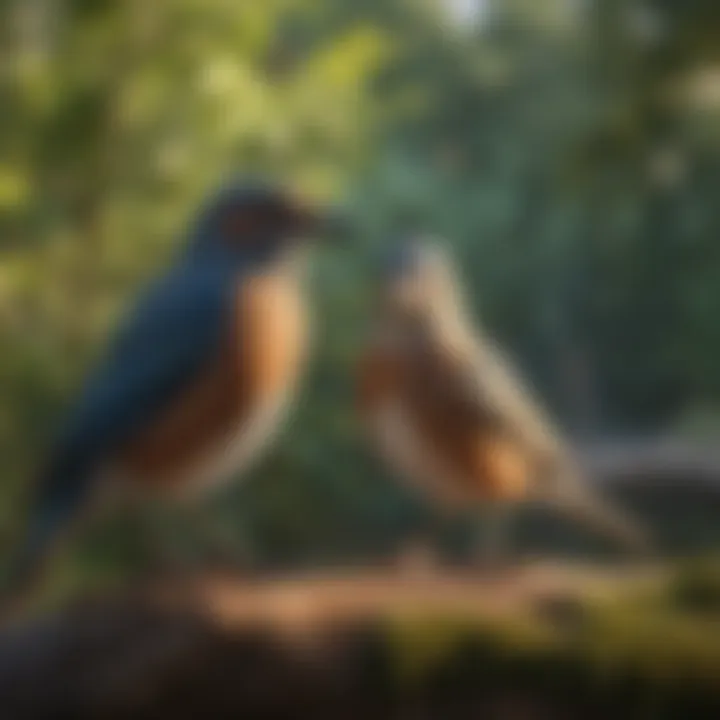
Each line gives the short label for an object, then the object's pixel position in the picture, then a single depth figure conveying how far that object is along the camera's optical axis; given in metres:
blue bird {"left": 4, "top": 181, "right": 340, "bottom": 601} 1.89
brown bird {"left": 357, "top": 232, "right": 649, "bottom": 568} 1.87
